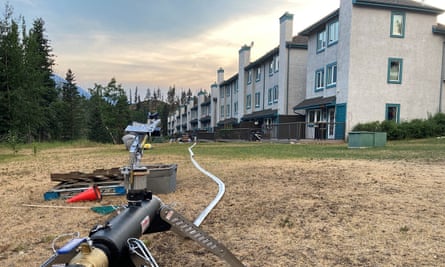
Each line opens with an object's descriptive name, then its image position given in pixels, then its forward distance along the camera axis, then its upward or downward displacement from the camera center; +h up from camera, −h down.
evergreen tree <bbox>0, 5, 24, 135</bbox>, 19.92 +3.11
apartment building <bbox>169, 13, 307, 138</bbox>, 26.36 +4.60
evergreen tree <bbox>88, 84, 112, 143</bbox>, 48.52 +0.61
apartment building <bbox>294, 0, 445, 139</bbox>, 18.78 +4.29
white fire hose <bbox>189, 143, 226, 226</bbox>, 3.32 -0.98
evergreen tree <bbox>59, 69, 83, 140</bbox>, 45.12 +1.18
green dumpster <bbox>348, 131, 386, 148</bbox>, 12.97 -0.35
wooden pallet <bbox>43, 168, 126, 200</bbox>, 4.57 -0.91
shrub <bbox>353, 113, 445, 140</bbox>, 17.45 +0.18
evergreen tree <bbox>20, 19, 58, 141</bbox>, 20.97 +2.47
